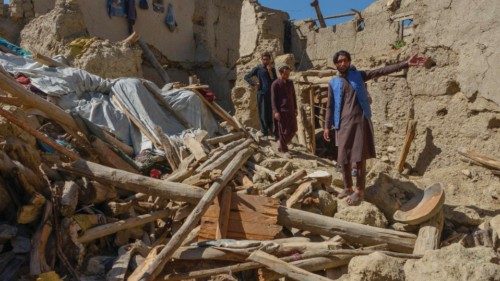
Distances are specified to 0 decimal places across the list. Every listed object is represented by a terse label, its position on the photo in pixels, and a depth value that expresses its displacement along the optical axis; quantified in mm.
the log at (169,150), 5445
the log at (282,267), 3188
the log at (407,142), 6629
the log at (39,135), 3810
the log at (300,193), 4422
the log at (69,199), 3454
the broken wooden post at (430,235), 3871
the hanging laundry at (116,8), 10875
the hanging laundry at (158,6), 12222
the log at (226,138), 6498
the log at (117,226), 3460
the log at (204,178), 4230
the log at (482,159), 5598
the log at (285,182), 4648
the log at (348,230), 3969
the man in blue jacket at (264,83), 7383
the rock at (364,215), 4219
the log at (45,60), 6895
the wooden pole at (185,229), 3119
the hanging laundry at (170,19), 12531
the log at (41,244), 3027
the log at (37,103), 4328
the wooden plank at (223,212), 3836
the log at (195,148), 5300
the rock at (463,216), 4523
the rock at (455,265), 2771
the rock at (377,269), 3023
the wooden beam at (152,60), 11258
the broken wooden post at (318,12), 14734
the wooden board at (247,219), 3889
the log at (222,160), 4871
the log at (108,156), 4719
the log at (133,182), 3926
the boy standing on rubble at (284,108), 7008
